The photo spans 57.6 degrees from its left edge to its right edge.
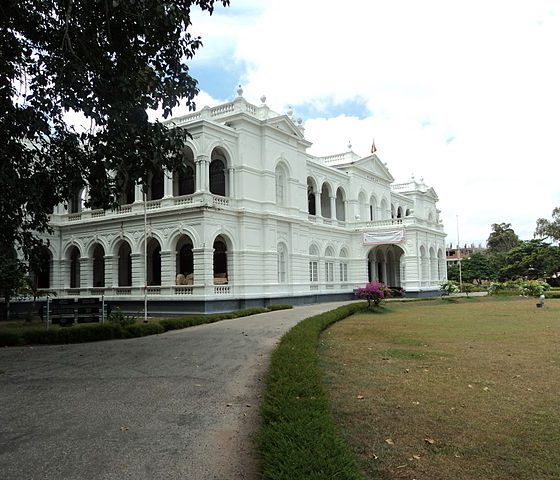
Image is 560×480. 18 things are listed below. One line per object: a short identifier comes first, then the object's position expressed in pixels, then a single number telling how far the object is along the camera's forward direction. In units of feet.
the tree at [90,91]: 30.01
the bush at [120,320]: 44.78
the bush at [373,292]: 72.54
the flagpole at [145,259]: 76.40
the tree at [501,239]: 266.77
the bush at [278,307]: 74.38
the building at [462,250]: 370.71
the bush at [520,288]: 104.94
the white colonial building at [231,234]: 79.51
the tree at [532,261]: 183.52
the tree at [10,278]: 58.39
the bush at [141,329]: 42.83
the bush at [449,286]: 105.26
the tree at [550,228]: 217.77
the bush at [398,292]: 117.75
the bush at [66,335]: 39.55
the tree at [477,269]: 223.51
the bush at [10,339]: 38.70
